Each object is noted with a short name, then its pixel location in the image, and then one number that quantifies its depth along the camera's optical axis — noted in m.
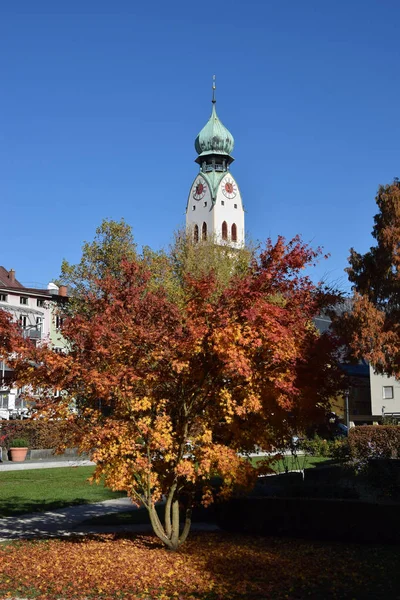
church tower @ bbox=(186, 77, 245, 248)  84.31
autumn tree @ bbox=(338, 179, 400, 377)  24.92
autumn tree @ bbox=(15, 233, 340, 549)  9.29
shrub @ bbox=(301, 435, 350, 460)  27.22
